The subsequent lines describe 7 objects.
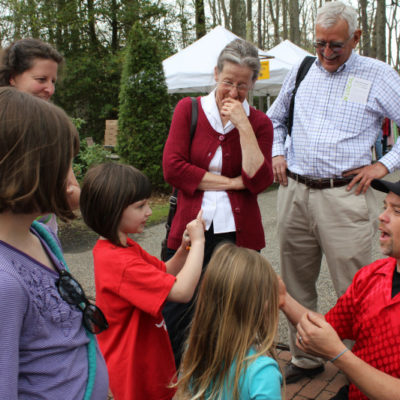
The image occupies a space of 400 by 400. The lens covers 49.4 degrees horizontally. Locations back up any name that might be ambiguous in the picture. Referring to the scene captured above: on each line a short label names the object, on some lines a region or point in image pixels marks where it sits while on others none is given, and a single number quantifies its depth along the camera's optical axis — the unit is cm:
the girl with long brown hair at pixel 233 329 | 144
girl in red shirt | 178
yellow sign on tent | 712
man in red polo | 157
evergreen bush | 904
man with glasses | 267
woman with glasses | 244
